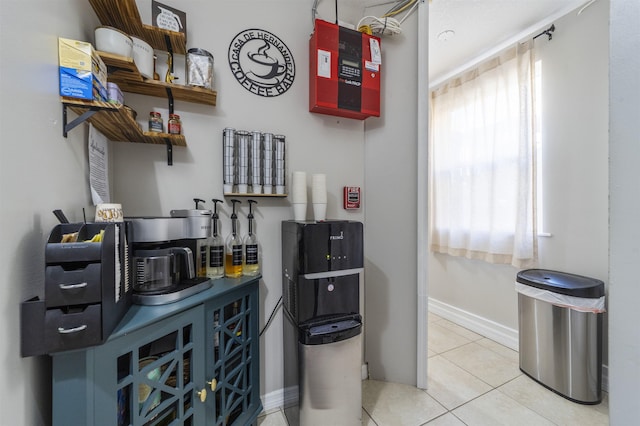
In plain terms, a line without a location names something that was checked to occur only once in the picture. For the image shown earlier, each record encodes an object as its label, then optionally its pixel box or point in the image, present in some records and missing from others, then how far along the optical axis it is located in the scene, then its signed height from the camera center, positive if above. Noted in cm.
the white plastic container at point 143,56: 109 +71
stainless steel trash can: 155 -81
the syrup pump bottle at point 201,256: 129 -24
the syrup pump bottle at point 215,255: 129 -23
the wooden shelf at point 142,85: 99 +61
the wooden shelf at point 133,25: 102 +85
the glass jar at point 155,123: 118 +43
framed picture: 118 +95
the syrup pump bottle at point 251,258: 136 -26
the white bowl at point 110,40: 96 +67
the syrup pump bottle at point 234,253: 131 -22
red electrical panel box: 148 +87
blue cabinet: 68 -54
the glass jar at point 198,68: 122 +71
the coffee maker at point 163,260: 94 -20
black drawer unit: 62 -23
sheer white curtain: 206 +48
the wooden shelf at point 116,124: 81 +36
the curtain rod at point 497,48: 192 +153
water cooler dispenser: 118 -55
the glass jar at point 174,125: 123 +43
